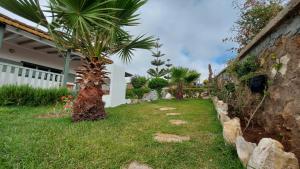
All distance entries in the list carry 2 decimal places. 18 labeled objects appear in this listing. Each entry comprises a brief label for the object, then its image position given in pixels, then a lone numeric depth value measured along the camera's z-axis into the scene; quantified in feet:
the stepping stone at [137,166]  4.78
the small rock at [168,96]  25.88
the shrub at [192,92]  24.80
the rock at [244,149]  4.50
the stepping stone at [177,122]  9.47
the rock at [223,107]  9.61
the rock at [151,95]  29.84
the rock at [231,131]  5.59
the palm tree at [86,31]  8.36
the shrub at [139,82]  35.62
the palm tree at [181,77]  21.42
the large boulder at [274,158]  3.60
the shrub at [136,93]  29.86
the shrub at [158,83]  26.14
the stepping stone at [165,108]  14.98
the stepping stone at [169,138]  6.64
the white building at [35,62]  14.57
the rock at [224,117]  7.79
